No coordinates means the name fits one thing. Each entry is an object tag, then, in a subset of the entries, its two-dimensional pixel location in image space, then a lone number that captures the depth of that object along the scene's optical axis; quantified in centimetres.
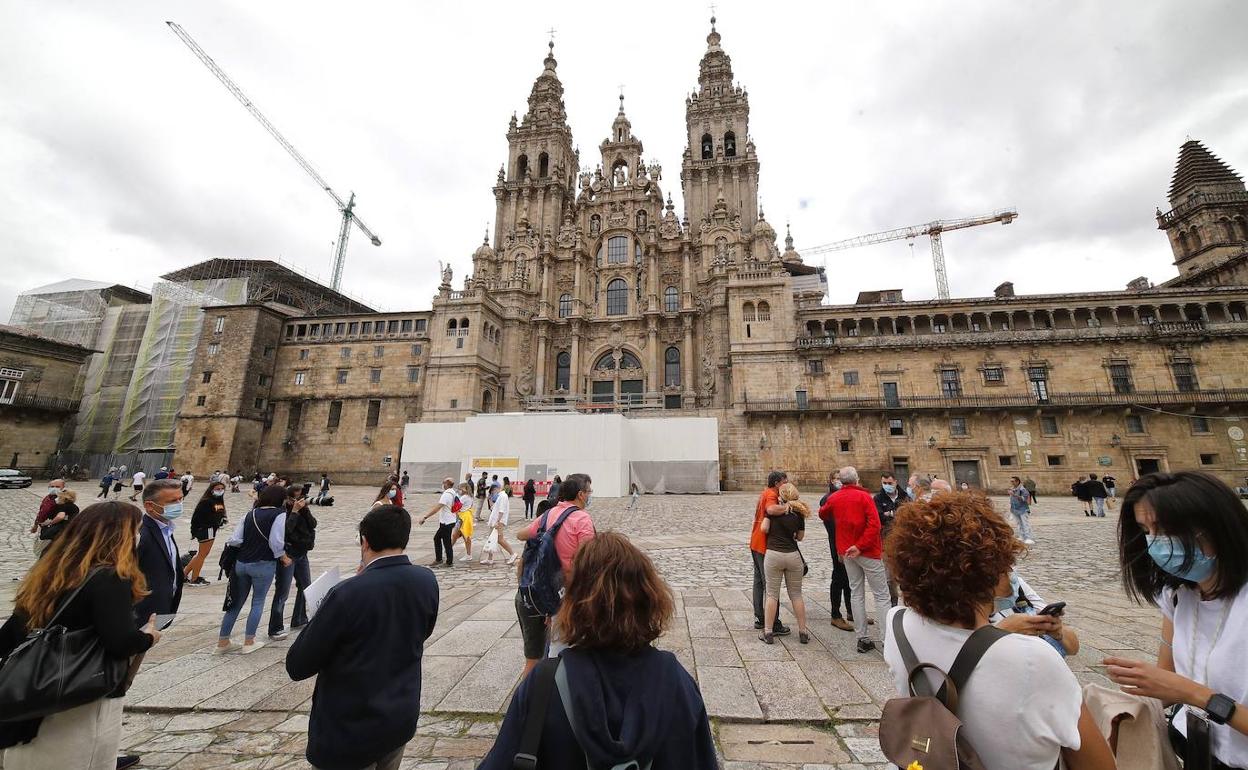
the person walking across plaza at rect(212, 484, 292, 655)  502
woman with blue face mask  168
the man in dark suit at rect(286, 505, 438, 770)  217
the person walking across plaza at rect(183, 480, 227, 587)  794
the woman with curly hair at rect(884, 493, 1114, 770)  143
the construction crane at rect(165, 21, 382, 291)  7050
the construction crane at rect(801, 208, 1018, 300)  5481
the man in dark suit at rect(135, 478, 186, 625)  335
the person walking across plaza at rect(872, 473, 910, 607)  575
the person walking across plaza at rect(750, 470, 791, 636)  522
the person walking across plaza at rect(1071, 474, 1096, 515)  1730
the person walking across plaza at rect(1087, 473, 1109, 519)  1669
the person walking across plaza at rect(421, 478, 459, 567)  906
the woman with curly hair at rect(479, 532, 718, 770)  142
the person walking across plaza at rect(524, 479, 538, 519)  1593
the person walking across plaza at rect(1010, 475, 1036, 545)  1152
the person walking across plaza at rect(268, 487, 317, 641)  551
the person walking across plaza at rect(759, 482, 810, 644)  504
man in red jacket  489
